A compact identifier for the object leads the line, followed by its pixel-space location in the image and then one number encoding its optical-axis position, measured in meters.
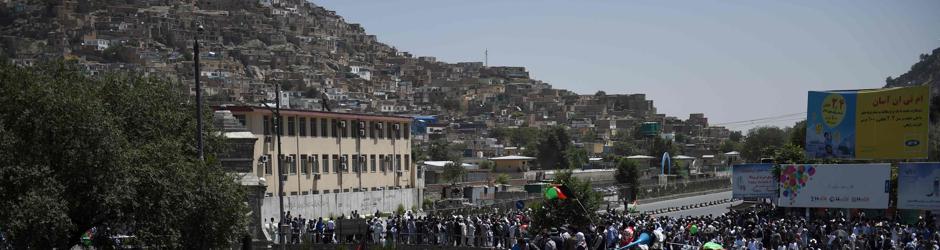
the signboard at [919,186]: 35.16
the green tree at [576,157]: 128.98
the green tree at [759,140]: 135.12
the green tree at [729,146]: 188.55
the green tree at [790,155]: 48.83
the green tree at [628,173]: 79.44
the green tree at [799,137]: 68.44
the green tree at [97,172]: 21.22
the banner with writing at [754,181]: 44.16
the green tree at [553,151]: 133.25
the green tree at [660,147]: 134.48
